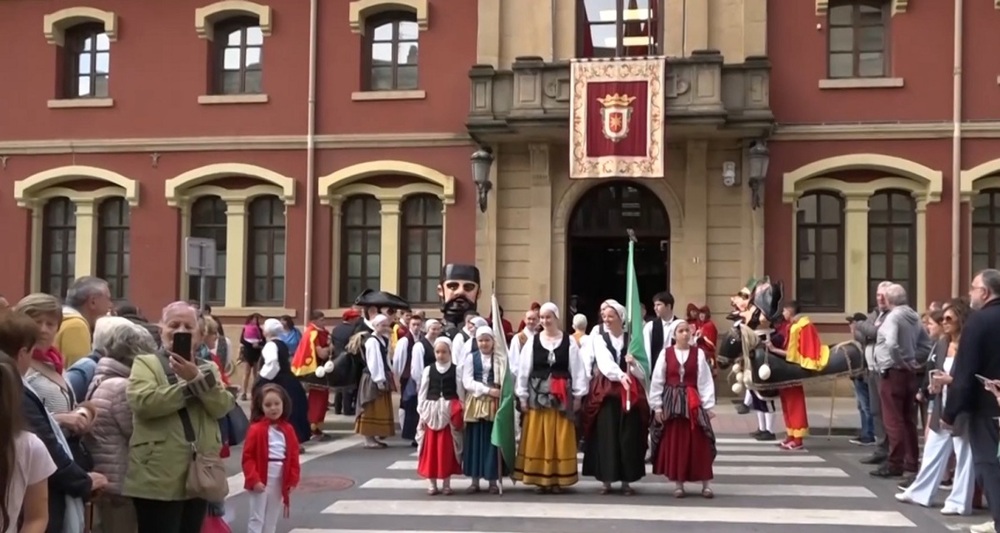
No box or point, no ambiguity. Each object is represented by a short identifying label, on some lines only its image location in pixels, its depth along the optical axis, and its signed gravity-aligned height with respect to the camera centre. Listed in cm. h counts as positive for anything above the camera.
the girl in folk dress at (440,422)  977 -131
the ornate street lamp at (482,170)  1847 +197
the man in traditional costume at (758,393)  1369 -137
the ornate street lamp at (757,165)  1783 +203
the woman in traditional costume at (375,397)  1330 -149
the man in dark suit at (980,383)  779 -72
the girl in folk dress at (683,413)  954 -117
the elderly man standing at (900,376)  1058 -89
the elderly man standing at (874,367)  1150 -92
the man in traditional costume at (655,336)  1142 -57
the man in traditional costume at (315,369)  1380 -117
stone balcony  1764 +314
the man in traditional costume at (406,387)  1358 -137
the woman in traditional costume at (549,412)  968 -119
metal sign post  1520 +31
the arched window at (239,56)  2078 +438
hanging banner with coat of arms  1786 +279
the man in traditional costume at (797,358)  1309 -89
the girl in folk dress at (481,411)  979 -120
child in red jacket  745 -128
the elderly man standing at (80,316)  661 -25
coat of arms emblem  1788 +286
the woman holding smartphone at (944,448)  880 -137
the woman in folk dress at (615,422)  969 -129
